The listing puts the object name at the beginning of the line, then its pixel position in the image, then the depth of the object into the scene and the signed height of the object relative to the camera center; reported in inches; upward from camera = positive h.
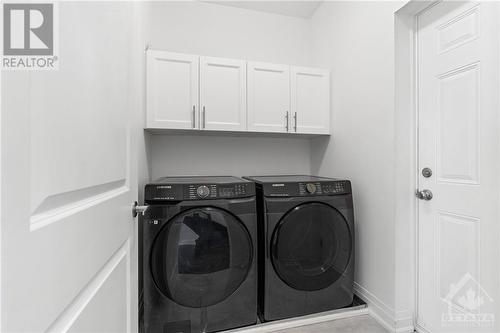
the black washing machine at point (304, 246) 61.6 -21.9
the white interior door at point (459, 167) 45.4 -0.2
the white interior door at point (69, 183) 14.1 -1.5
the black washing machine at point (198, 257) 55.4 -22.3
